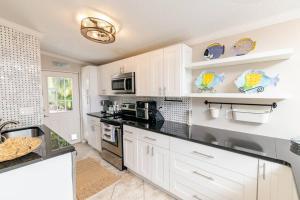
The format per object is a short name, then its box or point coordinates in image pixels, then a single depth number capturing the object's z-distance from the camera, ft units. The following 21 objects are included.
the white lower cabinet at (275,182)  3.68
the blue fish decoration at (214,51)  6.17
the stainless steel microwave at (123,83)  9.00
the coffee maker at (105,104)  12.64
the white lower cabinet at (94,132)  10.87
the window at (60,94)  12.10
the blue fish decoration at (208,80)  6.48
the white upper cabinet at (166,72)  6.73
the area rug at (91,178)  7.06
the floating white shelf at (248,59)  4.58
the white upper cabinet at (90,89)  12.37
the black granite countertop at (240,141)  3.85
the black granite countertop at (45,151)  3.36
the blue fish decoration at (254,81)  5.23
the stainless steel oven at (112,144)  8.60
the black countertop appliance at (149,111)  8.50
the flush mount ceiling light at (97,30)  5.92
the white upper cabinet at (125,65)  9.02
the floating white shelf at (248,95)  4.66
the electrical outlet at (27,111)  7.34
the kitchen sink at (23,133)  6.13
